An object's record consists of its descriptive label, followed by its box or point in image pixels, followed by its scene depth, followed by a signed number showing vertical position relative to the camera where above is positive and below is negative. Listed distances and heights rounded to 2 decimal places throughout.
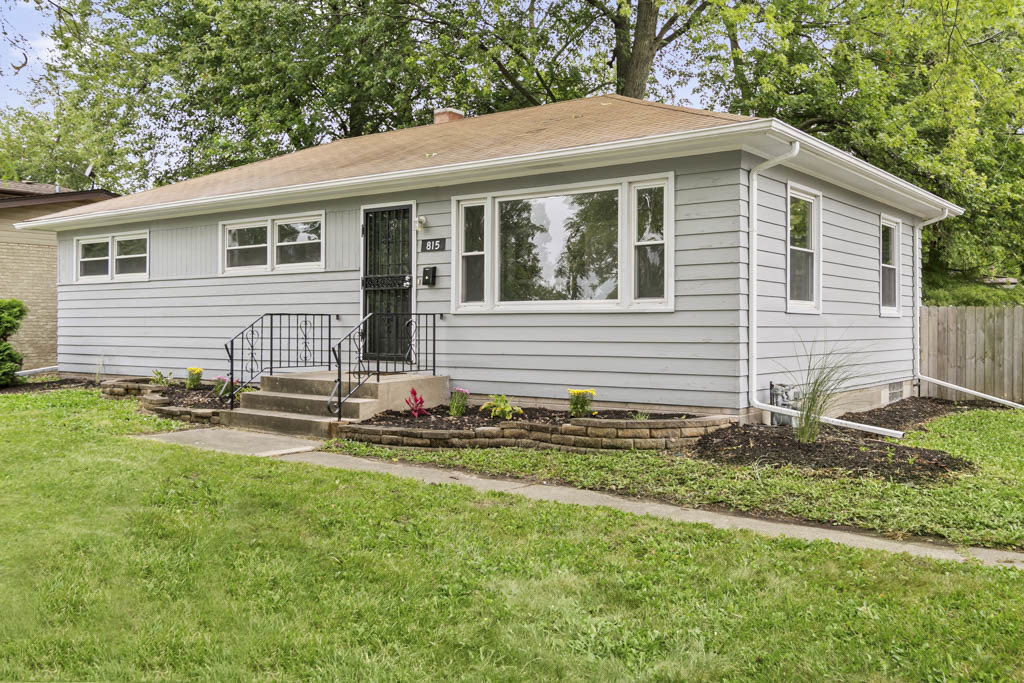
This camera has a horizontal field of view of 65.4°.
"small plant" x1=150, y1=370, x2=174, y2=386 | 11.91 -0.57
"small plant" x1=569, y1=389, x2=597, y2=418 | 8.09 -0.60
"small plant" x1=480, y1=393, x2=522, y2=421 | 8.61 -0.70
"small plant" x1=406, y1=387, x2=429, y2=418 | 8.95 -0.70
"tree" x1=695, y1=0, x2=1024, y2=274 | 14.50 +5.34
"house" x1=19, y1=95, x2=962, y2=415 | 8.00 +1.14
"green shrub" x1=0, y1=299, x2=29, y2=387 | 13.14 +0.05
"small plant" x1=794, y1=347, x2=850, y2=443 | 7.09 -0.58
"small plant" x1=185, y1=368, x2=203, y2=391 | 11.38 -0.54
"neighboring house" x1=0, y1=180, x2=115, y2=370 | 16.67 +1.54
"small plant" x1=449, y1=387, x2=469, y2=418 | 8.94 -0.69
